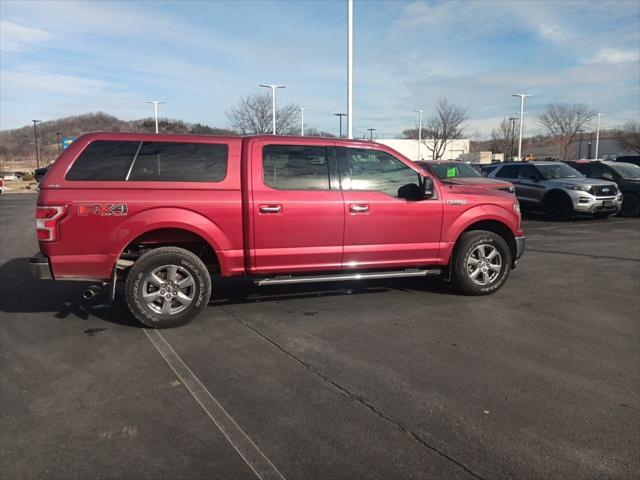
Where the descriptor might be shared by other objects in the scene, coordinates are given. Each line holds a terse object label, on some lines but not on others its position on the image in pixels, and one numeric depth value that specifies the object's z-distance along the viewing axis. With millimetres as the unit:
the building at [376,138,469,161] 80188
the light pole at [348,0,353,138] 18406
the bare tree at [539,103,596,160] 57469
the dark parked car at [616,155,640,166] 20839
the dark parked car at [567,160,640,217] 15859
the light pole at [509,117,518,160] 64262
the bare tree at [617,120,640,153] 66500
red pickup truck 4961
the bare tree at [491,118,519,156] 64438
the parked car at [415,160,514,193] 12331
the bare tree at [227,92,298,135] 32438
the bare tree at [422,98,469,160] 54938
